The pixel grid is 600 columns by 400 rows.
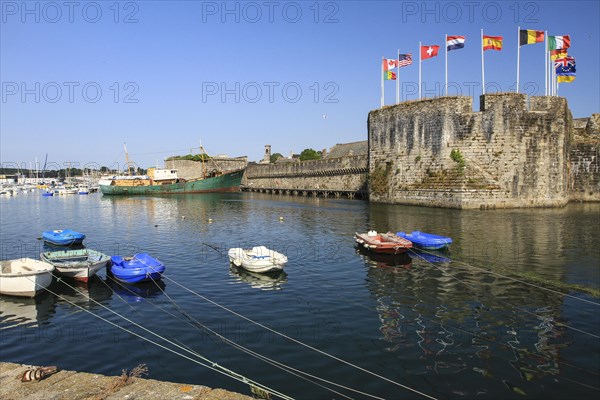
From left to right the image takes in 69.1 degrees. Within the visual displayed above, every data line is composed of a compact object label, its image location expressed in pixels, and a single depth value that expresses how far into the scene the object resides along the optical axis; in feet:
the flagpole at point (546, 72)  126.50
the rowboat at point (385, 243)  64.69
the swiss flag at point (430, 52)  128.98
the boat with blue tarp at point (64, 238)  81.51
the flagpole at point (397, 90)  146.19
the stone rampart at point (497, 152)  122.11
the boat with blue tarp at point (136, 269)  51.67
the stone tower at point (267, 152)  401.82
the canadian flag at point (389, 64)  142.49
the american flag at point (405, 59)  133.19
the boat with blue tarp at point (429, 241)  66.85
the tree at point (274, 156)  470.14
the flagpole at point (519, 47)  115.14
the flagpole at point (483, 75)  124.57
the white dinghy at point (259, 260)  55.31
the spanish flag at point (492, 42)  117.39
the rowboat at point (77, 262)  52.19
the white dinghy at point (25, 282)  47.37
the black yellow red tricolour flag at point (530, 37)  113.70
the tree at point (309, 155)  357.00
